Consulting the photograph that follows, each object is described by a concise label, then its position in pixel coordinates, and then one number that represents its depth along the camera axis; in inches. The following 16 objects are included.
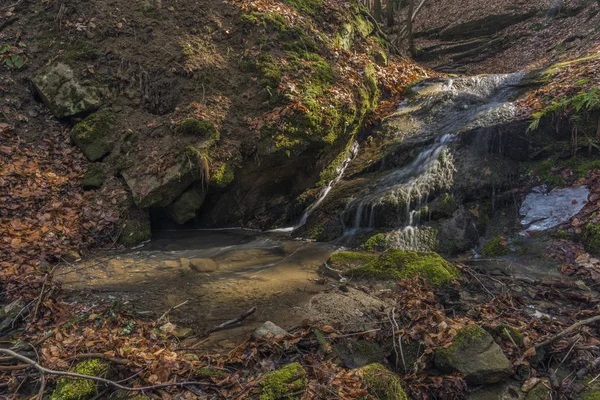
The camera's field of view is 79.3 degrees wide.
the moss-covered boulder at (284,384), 114.8
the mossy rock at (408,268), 200.7
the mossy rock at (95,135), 310.5
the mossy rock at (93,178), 295.0
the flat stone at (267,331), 143.7
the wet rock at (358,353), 135.9
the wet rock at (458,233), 265.7
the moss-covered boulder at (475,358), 129.4
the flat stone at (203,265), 230.1
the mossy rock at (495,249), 254.8
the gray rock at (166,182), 286.2
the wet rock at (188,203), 301.6
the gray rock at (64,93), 318.3
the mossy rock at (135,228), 278.8
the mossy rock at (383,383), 120.2
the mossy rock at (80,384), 115.0
